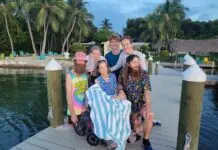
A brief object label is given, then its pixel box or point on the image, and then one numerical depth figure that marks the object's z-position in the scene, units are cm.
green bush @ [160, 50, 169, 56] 2132
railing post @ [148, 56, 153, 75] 823
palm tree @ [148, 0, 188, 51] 2197
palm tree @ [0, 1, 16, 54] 1741
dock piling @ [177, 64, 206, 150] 170
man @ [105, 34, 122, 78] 253
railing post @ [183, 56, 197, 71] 512
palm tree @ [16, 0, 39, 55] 1677
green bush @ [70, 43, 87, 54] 1979
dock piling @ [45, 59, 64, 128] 255
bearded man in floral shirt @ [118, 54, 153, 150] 208
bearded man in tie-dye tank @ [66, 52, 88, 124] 236
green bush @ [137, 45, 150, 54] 2260
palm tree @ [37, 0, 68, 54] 1744
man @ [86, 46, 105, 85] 243
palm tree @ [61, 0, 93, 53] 2020
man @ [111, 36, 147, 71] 237
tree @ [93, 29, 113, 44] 2162
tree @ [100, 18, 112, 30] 3582
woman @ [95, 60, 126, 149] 220
